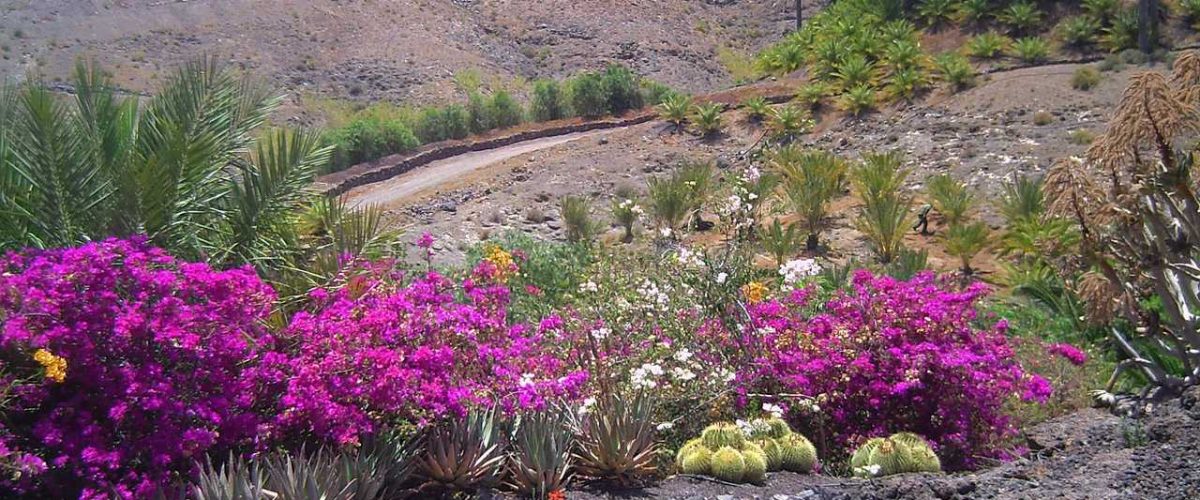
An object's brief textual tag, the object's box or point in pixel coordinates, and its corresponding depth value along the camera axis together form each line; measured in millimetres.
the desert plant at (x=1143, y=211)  6277
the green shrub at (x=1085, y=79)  20500
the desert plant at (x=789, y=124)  22000
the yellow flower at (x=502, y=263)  7719
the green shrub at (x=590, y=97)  31281
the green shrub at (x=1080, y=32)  26516
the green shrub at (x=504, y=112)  30828
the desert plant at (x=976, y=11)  29766
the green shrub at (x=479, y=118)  30125
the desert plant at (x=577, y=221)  15840
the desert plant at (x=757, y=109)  23280
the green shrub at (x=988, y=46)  25766
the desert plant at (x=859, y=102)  22125
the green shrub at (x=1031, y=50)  24906
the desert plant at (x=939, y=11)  30750
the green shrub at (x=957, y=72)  21703
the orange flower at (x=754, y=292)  6809
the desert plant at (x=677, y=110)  23688
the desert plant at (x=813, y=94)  23344
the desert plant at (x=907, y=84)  22234
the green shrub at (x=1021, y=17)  28188
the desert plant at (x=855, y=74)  23734
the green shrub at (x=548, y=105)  31953
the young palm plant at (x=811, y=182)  14780
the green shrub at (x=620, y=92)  31562
